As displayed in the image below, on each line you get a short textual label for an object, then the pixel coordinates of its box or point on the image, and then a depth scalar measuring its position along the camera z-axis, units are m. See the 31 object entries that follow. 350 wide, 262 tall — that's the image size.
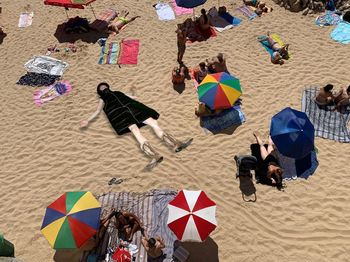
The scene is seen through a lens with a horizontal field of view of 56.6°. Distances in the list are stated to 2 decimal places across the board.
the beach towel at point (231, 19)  13.90
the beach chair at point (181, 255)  7.63
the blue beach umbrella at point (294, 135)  8.39
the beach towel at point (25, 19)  15.19
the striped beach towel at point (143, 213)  7.88
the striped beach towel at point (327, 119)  9.95
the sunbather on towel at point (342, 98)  10.30
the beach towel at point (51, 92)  11.80
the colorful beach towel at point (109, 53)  12.88
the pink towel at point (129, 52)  12.80
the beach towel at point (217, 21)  13.73
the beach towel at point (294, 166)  9.10
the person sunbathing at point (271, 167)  8.79
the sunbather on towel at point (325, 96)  10.25
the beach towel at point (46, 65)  12.70
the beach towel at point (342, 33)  12.78
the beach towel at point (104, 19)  14.35
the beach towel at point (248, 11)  14.15
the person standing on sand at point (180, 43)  11.69
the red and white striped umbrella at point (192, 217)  6.95
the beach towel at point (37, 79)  12.38
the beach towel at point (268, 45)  12.59
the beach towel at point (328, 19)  13.52
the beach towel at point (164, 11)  14.58
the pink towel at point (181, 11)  14.67
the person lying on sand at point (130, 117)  10.01
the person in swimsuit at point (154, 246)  7.30
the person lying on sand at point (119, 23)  14.12
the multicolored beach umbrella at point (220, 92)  9.86
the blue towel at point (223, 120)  10.37
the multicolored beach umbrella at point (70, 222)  6.94
